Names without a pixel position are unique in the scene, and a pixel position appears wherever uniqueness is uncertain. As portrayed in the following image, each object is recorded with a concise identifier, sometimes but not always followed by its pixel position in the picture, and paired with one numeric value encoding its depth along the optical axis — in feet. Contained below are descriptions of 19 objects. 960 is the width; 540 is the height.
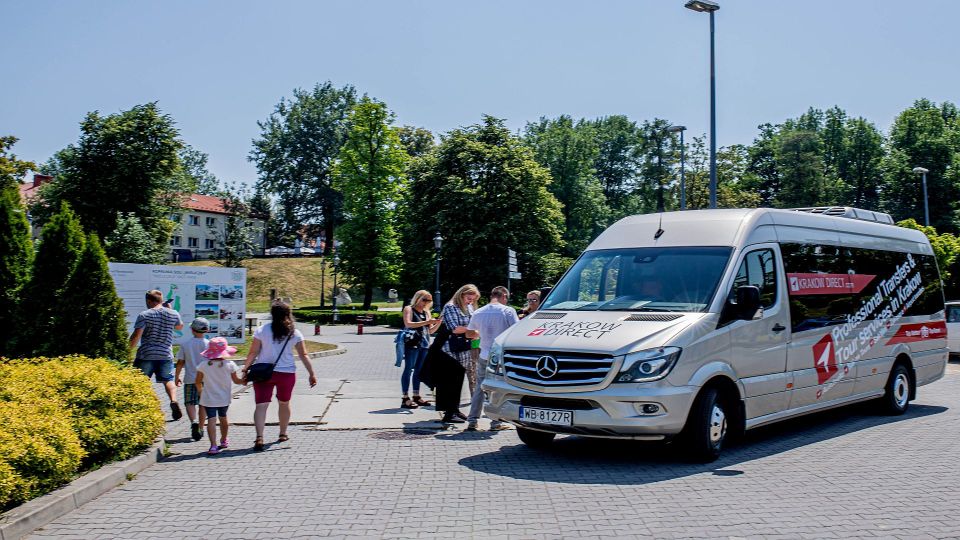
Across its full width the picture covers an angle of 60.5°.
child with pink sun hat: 29.14
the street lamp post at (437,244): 124.68
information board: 61.31
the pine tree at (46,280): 38.32
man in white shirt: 33.81
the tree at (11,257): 44.06
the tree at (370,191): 179.11
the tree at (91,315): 36.63
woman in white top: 29.63
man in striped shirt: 36.17
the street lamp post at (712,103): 57.00
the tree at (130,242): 160.14
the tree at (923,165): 196.75
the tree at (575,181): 211.82
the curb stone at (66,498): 18.31
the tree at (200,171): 352.49
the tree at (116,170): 174.09
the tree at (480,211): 152.35
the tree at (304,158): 263.90
